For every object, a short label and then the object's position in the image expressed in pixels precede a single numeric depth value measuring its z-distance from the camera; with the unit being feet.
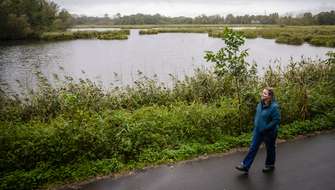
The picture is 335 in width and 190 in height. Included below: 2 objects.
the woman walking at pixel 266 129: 23.48
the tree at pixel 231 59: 32.35
